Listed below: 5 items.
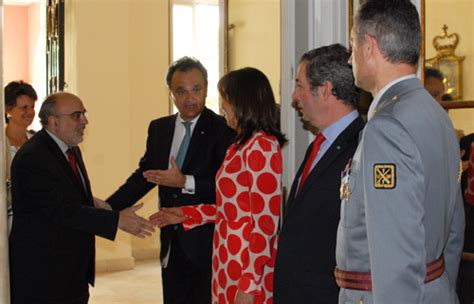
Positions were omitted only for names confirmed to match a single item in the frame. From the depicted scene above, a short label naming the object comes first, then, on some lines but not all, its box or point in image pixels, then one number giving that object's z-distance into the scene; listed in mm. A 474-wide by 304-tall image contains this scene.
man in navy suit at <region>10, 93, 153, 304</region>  3291
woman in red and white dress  2740
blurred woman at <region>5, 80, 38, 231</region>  4906
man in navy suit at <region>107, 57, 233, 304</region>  3430
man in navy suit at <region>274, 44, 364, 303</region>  2211
